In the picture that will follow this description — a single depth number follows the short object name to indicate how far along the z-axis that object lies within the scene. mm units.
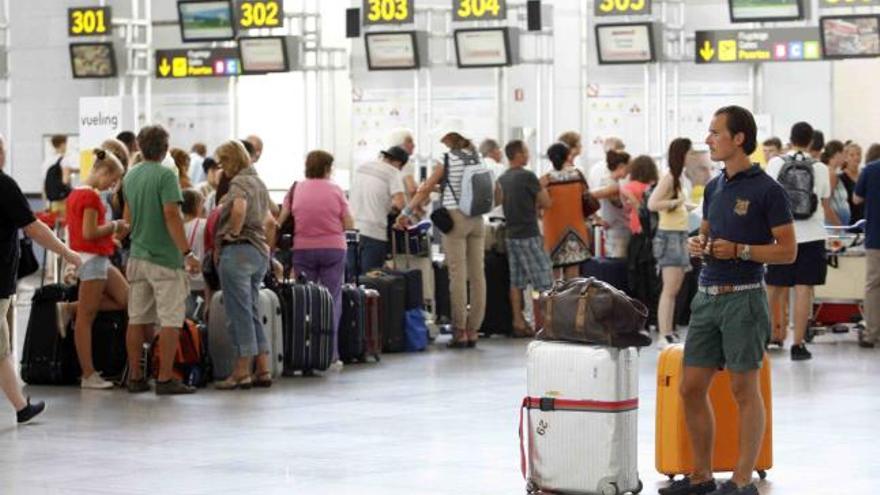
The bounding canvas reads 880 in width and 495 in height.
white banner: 21719
